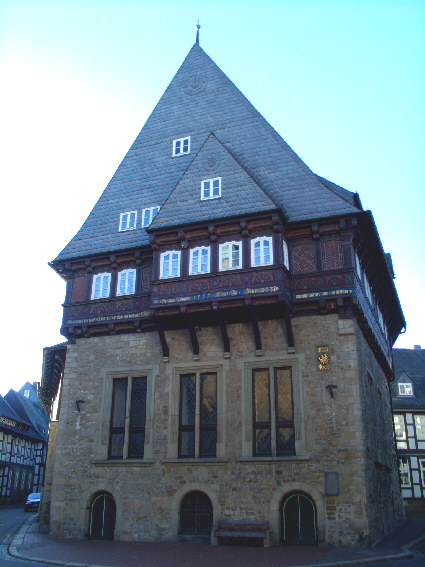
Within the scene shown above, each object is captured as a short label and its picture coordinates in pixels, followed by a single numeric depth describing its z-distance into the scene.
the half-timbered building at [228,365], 18.22
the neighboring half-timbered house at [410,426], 38.44
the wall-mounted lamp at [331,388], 18.47
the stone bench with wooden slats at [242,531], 17.41
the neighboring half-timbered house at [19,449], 49.62
